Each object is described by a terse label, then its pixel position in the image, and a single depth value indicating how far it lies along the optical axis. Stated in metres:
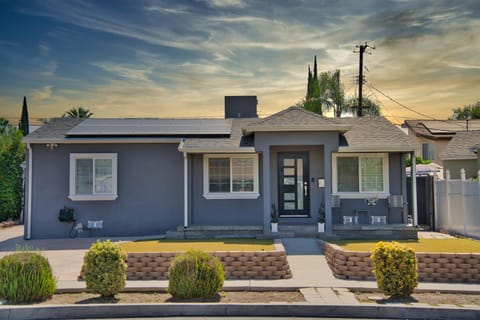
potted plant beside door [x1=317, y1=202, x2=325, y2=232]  13.30
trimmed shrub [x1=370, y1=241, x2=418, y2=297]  7.64
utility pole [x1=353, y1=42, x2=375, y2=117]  30.53
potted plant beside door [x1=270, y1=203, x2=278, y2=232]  13.28
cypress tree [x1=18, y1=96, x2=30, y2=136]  33.78
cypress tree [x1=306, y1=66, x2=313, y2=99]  38.31
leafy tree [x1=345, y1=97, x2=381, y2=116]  38.28
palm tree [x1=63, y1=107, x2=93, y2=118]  40.28
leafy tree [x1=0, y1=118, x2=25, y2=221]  19.48
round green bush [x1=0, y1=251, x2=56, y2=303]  7.52
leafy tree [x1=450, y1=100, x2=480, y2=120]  48.77
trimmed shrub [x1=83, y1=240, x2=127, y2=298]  7.65
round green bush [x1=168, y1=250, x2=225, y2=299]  7.64
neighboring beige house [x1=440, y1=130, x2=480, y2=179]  20.67
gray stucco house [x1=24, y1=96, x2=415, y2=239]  14.66
